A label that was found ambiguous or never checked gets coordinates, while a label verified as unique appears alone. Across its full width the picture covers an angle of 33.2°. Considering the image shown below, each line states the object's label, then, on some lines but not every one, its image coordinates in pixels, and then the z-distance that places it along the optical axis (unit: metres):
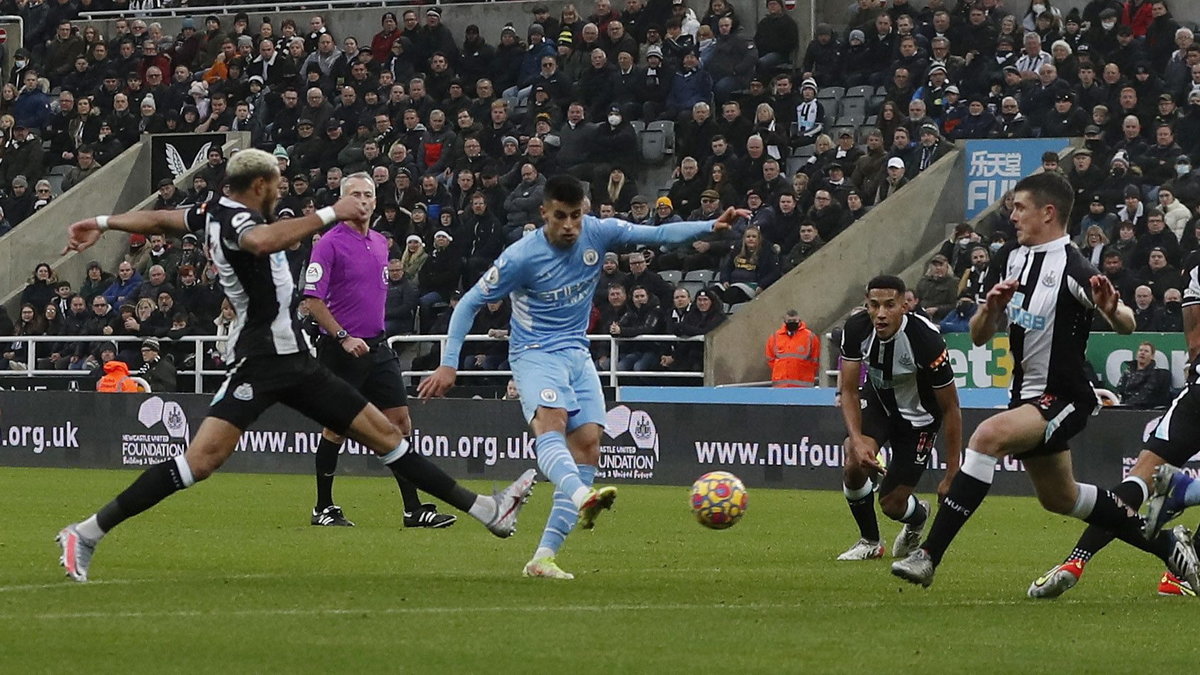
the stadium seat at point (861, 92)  28.42
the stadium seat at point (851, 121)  28.39
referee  14.49
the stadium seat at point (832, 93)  28.61
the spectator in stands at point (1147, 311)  22.52
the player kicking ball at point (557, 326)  10.78
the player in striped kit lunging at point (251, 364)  10.23
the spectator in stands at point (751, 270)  26.06
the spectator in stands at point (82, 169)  34.19
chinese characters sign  26.16
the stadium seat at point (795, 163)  28.23
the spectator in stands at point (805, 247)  25.89
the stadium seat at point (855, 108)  28.50
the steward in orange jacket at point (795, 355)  24.39
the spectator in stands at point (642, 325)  25.36
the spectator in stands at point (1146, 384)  21.86
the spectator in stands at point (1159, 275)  22.81
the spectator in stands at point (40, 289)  30.62
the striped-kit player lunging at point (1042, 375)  9.91
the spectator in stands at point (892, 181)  26.20
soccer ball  11.49
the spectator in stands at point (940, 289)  24.34
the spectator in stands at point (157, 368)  27.56
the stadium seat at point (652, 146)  29.44
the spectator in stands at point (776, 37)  29.58
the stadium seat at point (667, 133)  29.31
